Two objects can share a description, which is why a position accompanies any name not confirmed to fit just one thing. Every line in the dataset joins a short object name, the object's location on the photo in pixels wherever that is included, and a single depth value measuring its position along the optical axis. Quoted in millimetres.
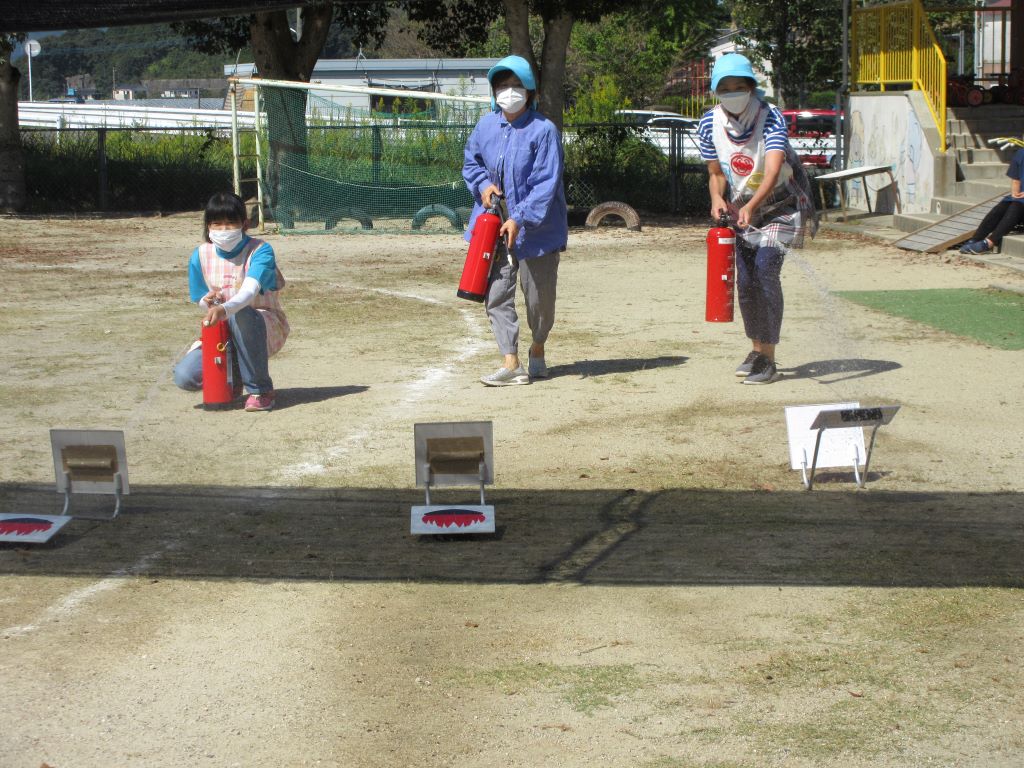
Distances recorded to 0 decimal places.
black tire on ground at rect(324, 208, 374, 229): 20641
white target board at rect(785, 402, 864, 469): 5965
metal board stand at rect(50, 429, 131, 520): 5492
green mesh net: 21016
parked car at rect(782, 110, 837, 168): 27594
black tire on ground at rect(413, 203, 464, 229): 20328
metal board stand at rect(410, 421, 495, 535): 5320
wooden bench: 19281
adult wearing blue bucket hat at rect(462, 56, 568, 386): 7871
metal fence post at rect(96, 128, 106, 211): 25625
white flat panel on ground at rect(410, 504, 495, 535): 5199
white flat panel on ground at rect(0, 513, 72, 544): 5176
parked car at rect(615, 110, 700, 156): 24562
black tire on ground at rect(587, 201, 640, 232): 20867
